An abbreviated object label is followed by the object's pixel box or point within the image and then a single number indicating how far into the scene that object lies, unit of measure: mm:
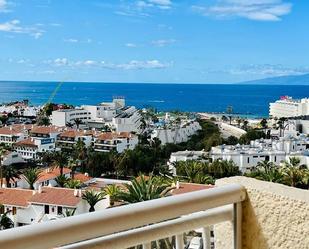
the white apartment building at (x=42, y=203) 21719
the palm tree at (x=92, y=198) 21406
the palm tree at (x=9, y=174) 31606
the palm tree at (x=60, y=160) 36781
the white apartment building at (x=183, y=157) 35606
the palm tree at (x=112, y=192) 19569
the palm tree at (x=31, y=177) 30578
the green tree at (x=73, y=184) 27981
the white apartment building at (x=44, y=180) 31203
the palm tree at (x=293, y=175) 25755
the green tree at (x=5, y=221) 19734
